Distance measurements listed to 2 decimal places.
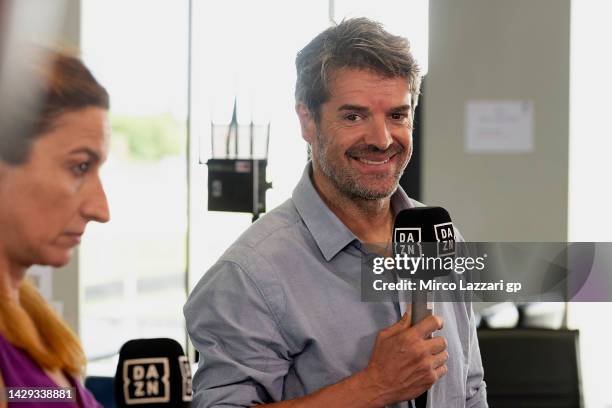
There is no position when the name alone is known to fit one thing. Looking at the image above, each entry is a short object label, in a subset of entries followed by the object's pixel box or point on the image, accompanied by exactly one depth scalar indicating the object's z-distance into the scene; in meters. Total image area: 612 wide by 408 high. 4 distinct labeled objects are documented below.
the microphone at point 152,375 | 2.86
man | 3.21
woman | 2.73
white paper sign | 6.64
